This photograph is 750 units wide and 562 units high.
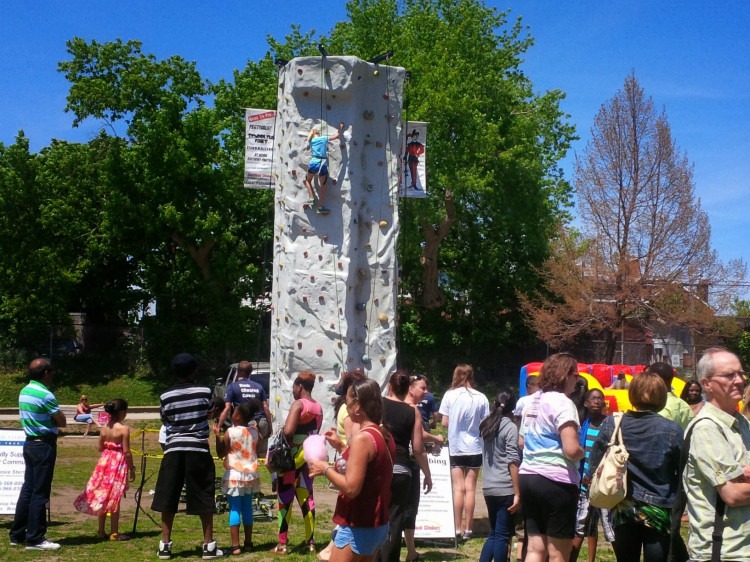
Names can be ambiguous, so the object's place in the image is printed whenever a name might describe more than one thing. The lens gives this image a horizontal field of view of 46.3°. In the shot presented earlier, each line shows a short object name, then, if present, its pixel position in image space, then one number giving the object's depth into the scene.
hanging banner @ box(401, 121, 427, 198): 16.88
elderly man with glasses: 4.11
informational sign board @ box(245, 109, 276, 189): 16.55
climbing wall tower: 15.66
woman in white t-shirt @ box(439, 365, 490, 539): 9.30
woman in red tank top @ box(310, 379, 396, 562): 4.89
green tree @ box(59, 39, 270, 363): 31.33
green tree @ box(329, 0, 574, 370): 29.66
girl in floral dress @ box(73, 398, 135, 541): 9.04
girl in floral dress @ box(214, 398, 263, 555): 8.48
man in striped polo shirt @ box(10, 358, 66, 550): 8.49
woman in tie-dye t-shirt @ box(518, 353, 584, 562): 5.79
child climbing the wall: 15.38
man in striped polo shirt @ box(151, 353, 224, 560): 7.98
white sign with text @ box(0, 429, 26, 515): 10.21
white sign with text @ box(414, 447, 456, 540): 9.08
